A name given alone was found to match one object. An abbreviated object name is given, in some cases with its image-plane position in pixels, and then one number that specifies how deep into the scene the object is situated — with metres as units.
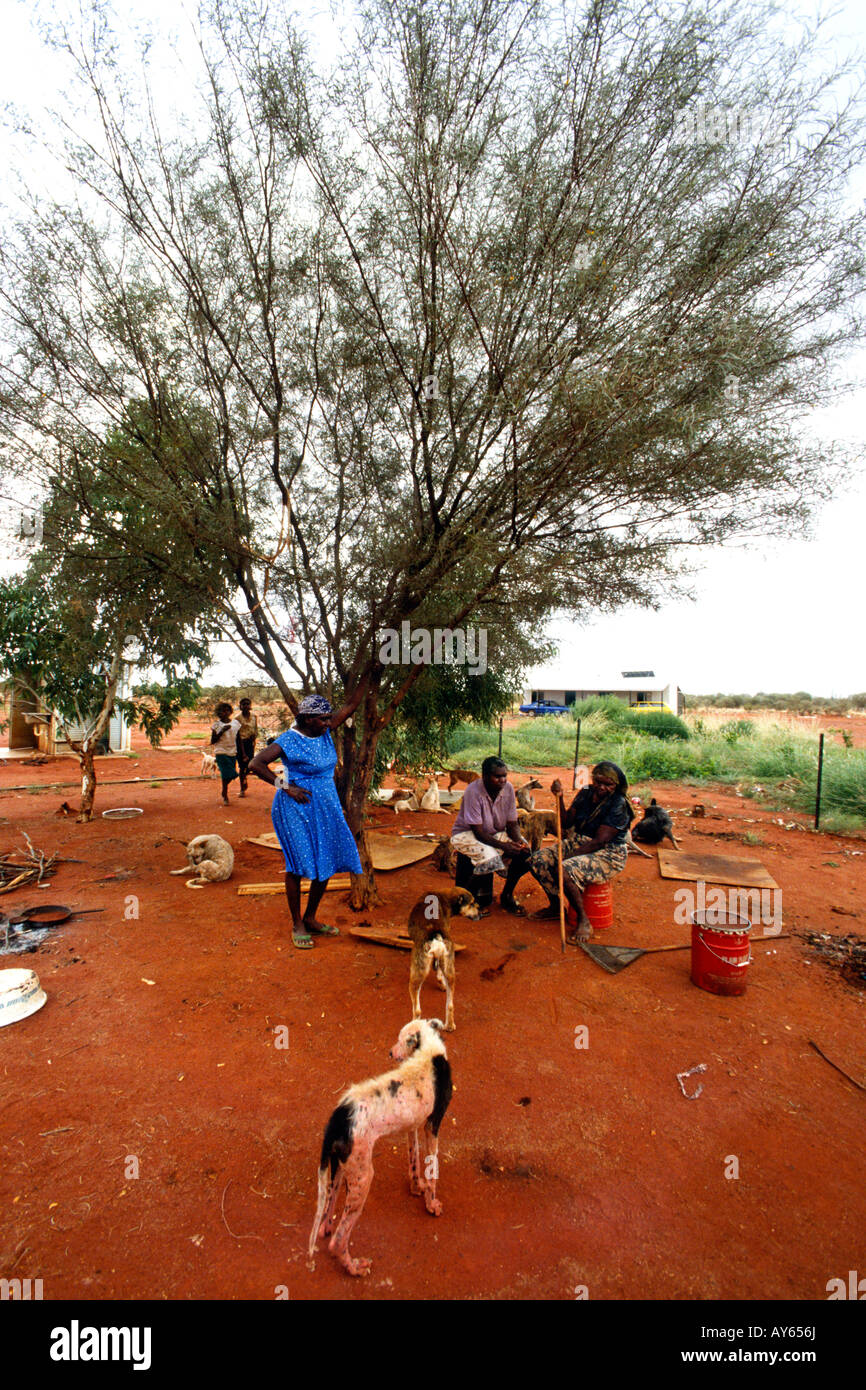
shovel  4.80
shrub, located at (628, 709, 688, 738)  21.42
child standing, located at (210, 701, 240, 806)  10.43
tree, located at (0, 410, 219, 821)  5.64
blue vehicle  34.25
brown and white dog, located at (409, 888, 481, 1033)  3.93
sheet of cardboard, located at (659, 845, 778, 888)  7.18
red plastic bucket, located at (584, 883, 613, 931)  5.56
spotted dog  2.18
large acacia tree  4.58
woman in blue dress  4.91
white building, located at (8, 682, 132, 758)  17.78
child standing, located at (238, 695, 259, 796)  10.90
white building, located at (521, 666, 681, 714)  42.34
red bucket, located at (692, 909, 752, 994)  4.40
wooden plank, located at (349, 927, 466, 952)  5.16
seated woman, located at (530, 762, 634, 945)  5.46
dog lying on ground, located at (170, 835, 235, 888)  6.81
